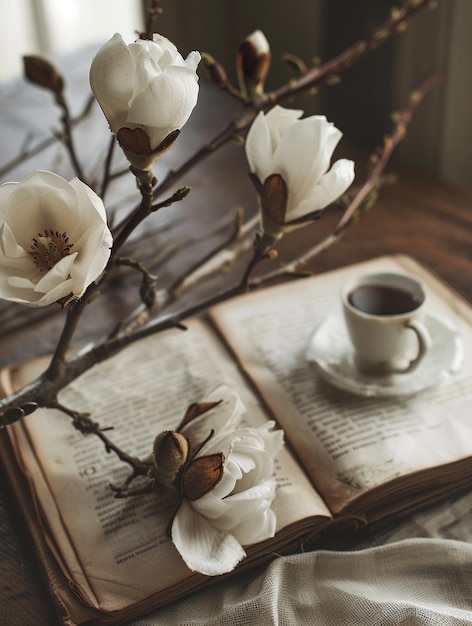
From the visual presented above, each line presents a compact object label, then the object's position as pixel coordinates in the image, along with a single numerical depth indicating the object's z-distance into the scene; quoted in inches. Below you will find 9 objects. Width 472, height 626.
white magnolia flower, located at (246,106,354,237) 23.3
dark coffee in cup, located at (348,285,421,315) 31.5
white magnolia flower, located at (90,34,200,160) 18.6
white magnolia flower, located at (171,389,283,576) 22.2
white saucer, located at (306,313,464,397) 30.7
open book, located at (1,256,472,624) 24.7
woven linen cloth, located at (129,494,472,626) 23.2
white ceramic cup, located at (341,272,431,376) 30.2
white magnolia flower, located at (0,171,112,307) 18.2
